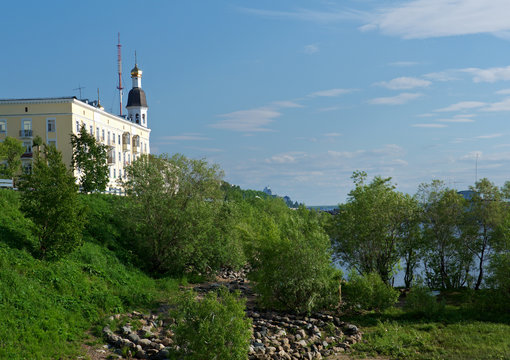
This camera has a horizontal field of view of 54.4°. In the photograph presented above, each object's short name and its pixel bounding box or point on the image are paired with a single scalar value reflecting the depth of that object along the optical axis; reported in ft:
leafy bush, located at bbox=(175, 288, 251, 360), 57.36
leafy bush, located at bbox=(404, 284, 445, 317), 97.04
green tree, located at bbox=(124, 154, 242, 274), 111.96
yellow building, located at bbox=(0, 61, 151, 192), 196.03
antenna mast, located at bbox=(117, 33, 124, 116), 280.92
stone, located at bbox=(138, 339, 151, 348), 69.85
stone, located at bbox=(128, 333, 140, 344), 70.44
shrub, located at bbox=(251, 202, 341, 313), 93.20
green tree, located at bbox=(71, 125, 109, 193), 153.17
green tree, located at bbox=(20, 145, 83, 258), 84.99
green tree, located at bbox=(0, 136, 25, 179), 158.10
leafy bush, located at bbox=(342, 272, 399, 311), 99.35
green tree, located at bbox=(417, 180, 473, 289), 122.01
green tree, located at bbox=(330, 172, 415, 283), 117.08
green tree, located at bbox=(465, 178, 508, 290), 119.14
